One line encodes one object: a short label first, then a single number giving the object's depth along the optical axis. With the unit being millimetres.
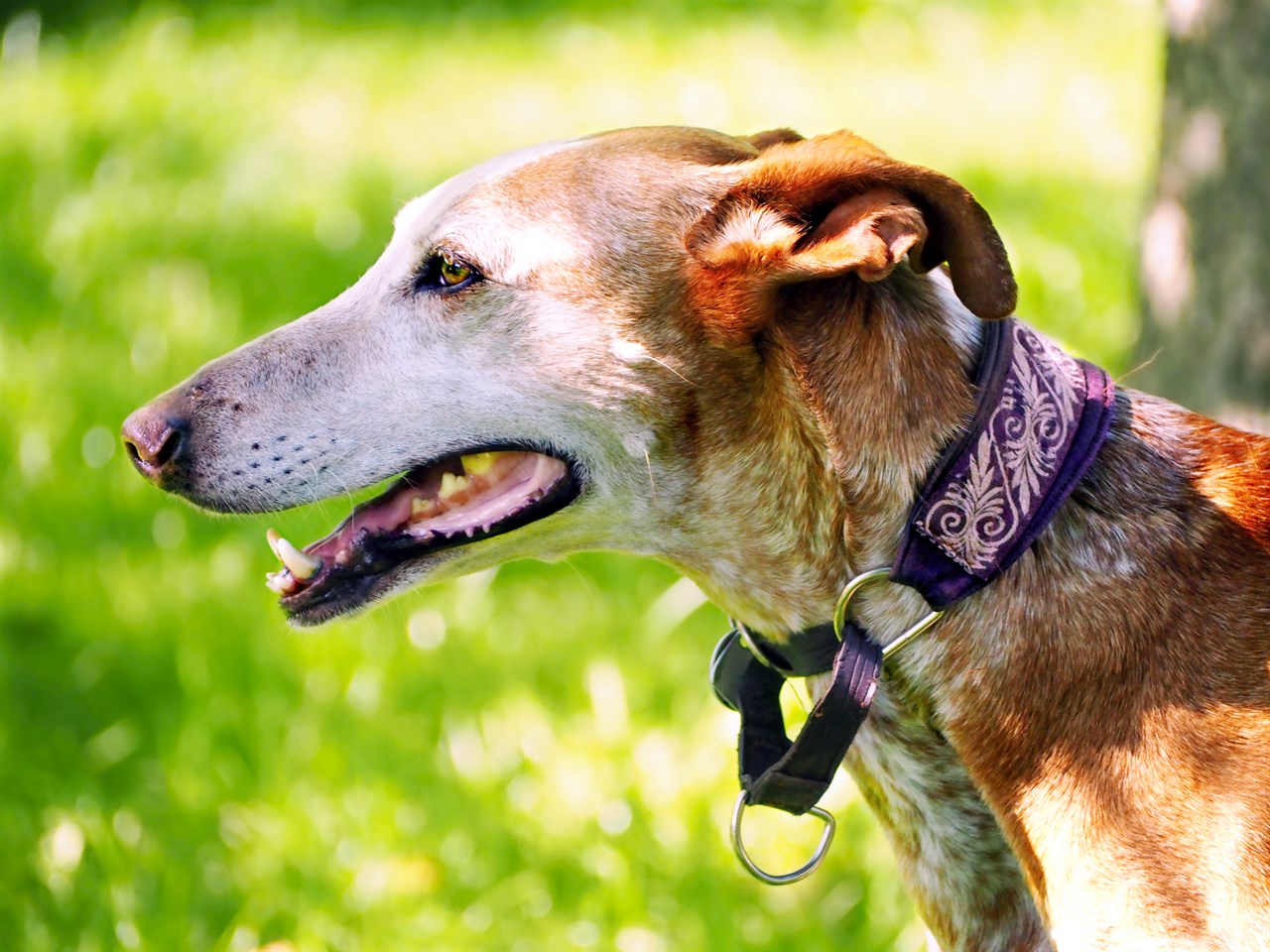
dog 2346
